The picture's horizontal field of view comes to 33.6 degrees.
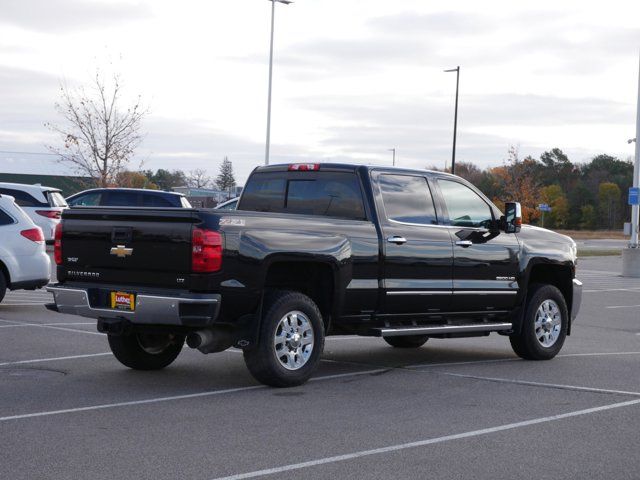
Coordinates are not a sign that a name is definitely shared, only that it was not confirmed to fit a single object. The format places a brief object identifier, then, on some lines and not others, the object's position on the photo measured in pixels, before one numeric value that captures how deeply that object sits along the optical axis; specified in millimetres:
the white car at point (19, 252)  14953
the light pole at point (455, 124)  49866
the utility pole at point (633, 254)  31422
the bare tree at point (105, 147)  45844
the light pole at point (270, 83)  39031
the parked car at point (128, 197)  25078
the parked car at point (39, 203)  26984
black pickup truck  8734
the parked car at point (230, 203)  24391
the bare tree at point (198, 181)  98788
